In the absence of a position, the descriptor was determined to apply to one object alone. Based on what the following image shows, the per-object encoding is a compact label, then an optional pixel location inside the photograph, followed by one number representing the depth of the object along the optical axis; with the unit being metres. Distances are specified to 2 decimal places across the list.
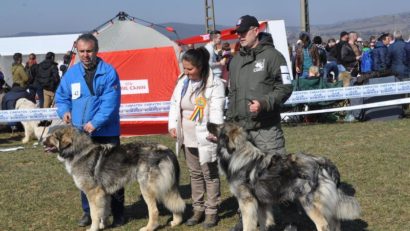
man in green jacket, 4.79
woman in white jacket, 5.28
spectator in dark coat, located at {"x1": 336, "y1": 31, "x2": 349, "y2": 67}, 16.03
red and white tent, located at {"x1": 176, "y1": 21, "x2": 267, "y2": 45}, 17.79
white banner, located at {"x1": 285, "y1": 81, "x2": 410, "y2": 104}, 12.04
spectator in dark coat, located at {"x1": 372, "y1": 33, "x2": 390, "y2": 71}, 13.78
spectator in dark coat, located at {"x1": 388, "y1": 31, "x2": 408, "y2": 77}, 13.47
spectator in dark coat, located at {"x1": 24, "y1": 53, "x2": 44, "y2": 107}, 14.48
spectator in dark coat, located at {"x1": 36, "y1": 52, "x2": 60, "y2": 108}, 13.98
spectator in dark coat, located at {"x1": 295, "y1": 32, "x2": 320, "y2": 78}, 13.30
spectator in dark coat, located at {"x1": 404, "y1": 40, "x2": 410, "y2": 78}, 13.64
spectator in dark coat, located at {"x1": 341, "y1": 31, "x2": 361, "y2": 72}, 15.92
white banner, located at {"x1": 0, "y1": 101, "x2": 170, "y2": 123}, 11.78
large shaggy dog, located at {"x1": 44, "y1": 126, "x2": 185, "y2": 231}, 5.32
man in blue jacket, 5.38
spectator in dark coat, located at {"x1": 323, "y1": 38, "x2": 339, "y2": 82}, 13.77
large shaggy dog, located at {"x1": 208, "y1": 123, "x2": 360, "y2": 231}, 4.57
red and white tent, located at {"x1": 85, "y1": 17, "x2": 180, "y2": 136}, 12.16
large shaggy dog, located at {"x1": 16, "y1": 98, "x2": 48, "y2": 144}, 12.11
